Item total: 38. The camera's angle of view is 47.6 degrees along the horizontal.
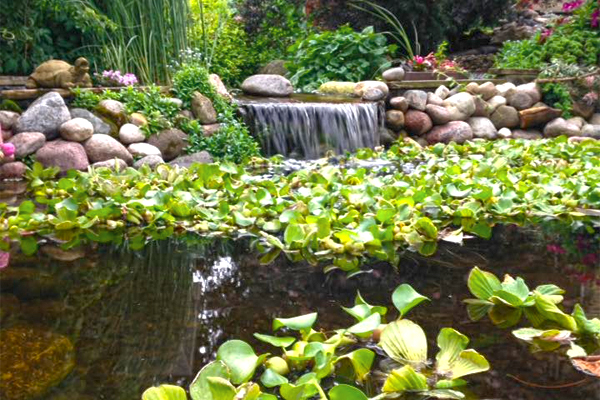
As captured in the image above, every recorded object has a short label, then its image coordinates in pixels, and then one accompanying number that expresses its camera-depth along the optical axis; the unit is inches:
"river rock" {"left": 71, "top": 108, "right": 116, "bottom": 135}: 229.5
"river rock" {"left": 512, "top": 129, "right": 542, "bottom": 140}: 317.7
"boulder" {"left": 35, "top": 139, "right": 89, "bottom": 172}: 211.8
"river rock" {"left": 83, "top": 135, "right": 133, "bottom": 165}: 220.4
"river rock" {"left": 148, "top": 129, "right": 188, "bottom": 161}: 236.8
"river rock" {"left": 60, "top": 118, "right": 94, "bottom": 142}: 219.3
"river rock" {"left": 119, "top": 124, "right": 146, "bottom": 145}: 231.6
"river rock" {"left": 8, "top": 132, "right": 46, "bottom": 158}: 214.1
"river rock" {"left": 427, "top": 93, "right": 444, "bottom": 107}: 316.8
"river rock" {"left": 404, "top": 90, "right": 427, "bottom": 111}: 312.0
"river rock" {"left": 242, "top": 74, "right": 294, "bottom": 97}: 326.6
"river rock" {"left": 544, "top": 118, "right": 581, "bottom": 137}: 310.7
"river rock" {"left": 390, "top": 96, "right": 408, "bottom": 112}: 310.5
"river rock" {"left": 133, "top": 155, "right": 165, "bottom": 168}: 223.1
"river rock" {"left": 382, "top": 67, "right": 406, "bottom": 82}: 330.3
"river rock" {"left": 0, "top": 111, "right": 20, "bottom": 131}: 219.5
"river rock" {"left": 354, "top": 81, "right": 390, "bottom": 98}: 312.7
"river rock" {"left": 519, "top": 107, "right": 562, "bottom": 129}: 316.5
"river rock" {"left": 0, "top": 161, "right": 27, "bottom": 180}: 207.2
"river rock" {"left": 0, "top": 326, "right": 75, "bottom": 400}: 58.7
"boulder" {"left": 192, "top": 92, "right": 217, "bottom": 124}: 257.4
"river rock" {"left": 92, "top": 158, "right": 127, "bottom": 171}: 211.8
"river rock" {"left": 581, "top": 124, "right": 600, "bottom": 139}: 310.4
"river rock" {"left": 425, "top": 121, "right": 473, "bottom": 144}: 304.3
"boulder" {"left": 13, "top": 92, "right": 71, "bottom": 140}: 219.3
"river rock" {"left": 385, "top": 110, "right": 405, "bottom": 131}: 308.8
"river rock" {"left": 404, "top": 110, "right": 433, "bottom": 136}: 308.8
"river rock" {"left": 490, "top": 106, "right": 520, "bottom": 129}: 320.8
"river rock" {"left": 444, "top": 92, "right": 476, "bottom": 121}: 313.0
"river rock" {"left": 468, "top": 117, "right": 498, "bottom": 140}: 312.4
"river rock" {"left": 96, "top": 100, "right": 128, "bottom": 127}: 234.5
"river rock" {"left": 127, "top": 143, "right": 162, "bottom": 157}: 228.1
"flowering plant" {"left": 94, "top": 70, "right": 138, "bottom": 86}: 256.7
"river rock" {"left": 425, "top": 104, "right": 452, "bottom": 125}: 310.0
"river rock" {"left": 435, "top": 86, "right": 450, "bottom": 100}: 324.8
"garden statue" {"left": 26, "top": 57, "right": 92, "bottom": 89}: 238.7
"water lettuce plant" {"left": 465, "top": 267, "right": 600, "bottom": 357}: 70.0
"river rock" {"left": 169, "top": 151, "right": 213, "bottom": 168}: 228.2
